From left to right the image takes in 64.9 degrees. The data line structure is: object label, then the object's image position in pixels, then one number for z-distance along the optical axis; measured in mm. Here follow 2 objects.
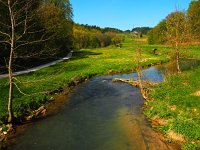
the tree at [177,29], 22846
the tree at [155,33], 77905
